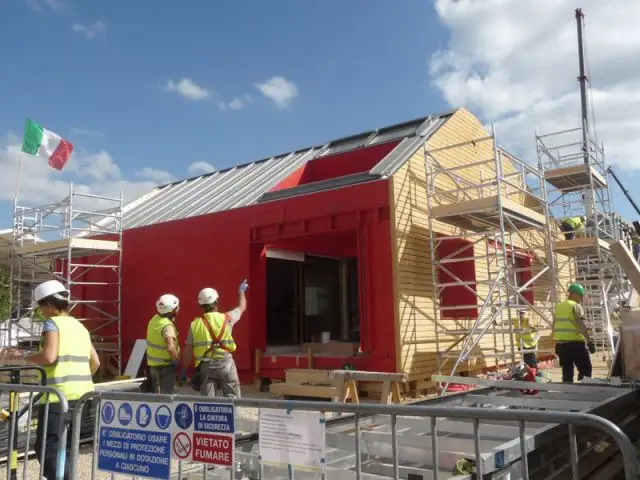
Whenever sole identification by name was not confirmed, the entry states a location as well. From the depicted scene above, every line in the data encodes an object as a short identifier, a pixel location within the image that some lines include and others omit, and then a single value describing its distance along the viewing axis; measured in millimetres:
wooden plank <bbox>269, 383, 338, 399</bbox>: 9961
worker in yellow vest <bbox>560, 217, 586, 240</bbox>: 17072
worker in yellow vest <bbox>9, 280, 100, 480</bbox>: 4629
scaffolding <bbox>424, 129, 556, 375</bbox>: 11480
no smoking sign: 3432
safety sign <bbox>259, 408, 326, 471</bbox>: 3113
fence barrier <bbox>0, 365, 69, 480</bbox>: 4039
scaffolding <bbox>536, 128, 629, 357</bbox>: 16484
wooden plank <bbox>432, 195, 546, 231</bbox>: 11242
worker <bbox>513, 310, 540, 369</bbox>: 12234
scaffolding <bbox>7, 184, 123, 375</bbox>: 15898
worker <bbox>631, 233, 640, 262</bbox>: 21750
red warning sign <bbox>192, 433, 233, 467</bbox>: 3309
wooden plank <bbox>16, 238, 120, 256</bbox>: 15422
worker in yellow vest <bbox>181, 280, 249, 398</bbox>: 7293
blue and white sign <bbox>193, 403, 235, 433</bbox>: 3334
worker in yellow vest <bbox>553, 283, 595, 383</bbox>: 9672
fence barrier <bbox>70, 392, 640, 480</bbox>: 2688
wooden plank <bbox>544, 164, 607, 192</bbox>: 16734
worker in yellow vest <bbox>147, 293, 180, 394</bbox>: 7383
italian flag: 17109
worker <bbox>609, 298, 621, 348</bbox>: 16750
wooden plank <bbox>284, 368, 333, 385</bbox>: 10586
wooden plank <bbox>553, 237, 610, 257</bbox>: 15992
